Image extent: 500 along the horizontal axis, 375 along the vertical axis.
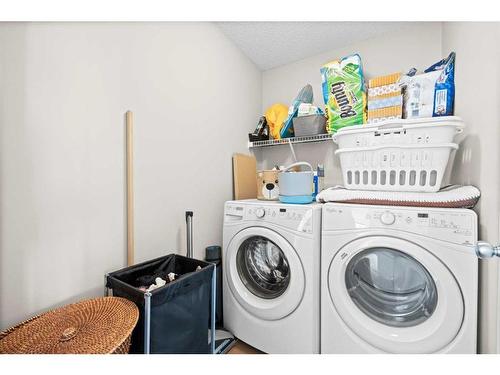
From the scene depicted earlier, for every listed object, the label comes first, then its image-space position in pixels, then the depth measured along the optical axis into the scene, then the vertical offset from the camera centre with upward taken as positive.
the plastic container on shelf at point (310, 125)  1.68 +0.47
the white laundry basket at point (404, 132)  1.00 +0.27
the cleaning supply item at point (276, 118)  1.93 +0.60
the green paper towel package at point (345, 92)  1.47 +0.65
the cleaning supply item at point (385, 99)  1.30 +0.53
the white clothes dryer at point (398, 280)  0.83 -0.43
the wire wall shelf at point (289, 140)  1.67 +0.37
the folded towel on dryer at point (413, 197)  0.90 -0.06
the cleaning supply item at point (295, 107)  1.80 +0.64
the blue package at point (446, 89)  1.12 +0.50
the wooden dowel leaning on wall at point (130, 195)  1.01 -0.05
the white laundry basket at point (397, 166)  1.03 +0.10
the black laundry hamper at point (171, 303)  0.78 -0.48
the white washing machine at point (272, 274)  1.13 -0.54
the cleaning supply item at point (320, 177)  1.67 +0.06
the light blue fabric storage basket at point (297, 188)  1.31 -0.02
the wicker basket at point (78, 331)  0.58 -0.44
